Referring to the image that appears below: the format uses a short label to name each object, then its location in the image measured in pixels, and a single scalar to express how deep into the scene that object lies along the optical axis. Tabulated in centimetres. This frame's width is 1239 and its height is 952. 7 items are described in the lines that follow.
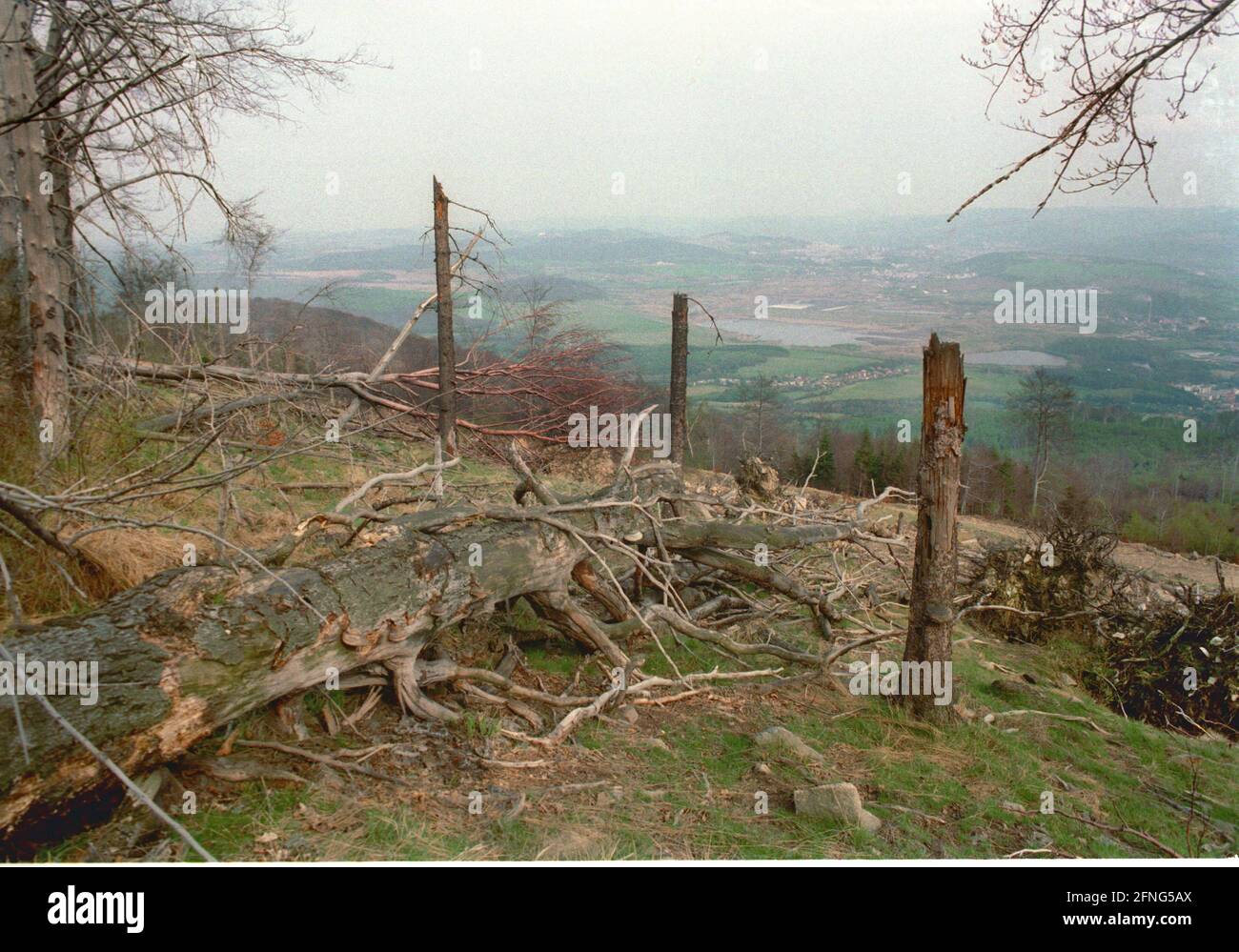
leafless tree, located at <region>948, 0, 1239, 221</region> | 340
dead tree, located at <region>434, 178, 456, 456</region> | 914
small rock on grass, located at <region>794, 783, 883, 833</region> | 404
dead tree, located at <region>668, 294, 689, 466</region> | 920
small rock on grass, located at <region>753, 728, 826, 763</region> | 479
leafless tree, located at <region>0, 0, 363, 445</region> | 540
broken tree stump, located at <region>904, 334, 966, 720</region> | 506
